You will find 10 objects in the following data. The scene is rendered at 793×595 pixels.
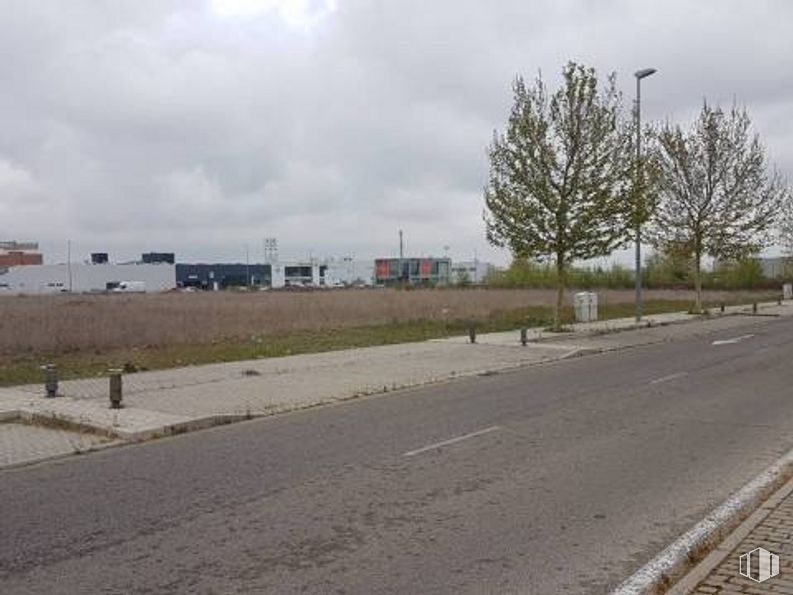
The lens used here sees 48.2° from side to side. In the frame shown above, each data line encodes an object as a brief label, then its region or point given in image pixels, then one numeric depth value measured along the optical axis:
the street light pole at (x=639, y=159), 30.69
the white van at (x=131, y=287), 125.86
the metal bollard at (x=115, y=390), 13.09
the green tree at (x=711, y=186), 40.25
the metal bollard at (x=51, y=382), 14.29
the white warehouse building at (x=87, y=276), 146.50
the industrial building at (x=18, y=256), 173.38
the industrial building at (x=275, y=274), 157.38
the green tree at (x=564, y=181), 29.16
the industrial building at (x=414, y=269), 162.62
